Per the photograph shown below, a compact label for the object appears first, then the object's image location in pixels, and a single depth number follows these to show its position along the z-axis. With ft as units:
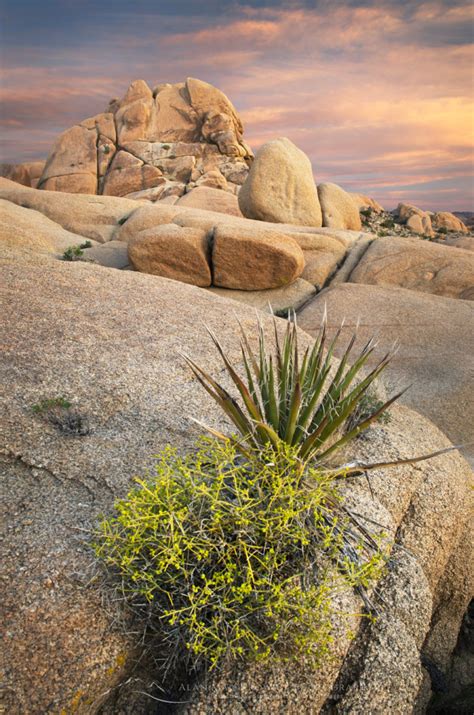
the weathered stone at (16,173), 150.51
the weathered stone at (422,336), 29.48
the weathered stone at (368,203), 166.46
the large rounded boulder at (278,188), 68.13
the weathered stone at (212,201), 86.80
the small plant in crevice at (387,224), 121.43
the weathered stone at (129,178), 134.41
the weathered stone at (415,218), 140.77
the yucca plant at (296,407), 12.42
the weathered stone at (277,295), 48.75
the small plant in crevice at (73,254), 48.19
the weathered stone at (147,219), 58.85
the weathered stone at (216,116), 143.43
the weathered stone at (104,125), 141.38
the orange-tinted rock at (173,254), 47.67
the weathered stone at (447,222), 167.12
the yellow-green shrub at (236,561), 10.26
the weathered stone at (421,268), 48.39
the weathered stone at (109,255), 53.31
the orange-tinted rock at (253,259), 47.70
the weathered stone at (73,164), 133.18
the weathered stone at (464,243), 66.85
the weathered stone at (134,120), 142.00
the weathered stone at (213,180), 134.21
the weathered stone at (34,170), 150.20
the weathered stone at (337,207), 75.00
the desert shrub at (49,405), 17.12
